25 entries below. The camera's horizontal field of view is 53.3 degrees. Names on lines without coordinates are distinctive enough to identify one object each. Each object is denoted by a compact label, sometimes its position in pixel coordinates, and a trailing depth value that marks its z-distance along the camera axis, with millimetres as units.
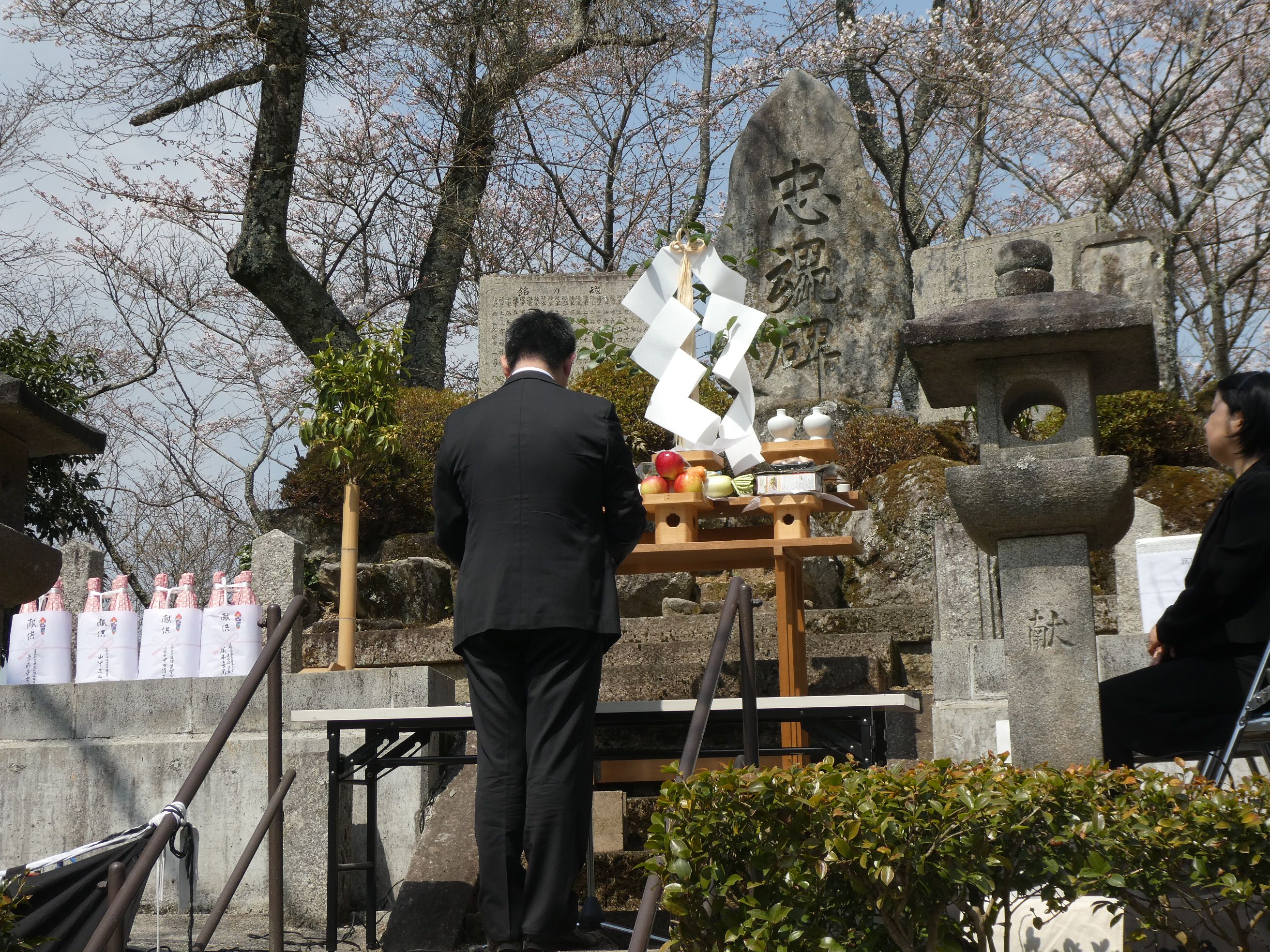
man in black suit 3506
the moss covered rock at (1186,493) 8039
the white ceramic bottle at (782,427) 6203
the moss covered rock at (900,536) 8195
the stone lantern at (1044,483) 4082
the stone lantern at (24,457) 4375
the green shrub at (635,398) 10812
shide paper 5957
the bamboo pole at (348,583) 6465
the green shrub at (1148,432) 9672
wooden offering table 5395
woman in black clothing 3775
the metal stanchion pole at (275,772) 3941
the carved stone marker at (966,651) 5707
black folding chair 3541
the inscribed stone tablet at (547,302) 13758
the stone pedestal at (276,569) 6617
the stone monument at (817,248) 12062
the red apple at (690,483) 5590
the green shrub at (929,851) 2828
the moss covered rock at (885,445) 9891
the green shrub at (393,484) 10250
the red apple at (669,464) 5723
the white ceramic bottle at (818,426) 5938
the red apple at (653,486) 5621
